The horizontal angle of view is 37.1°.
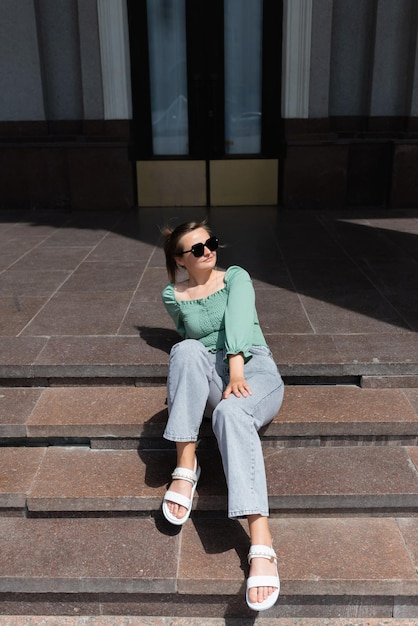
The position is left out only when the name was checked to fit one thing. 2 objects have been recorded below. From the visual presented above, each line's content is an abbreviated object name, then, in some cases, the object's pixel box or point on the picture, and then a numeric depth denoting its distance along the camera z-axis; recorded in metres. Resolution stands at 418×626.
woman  2.45
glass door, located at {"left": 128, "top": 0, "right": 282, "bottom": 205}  8.06
